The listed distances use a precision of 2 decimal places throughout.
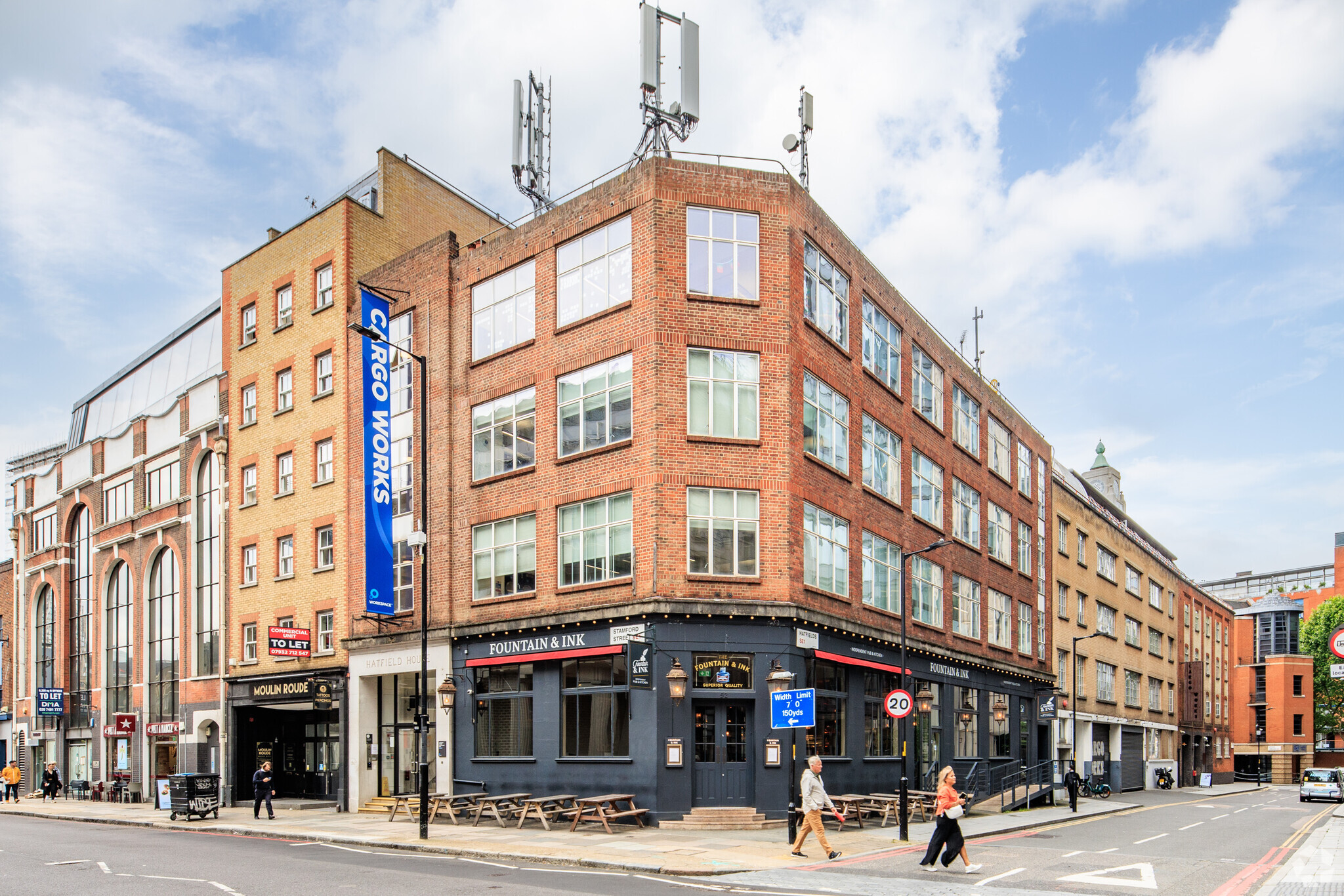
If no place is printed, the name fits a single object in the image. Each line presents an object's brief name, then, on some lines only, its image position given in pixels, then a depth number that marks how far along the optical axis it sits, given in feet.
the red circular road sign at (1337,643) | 72.54
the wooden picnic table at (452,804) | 90.97
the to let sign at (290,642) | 111.14
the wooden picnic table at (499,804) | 88.43
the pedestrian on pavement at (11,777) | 157.48
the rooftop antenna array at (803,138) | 103.86
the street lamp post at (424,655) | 77.05
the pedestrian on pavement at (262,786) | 104.37
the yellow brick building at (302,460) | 116.78
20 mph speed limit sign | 80.89
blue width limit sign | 70.23
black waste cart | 106.42
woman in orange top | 58.08
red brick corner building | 85.30
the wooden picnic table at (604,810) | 79.61
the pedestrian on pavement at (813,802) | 63.67
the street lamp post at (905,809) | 76.02
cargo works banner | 105.50
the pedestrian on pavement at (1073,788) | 123.03
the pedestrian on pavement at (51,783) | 154.92
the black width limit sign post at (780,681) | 78.02
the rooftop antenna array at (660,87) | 101.76
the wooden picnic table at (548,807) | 83.51
